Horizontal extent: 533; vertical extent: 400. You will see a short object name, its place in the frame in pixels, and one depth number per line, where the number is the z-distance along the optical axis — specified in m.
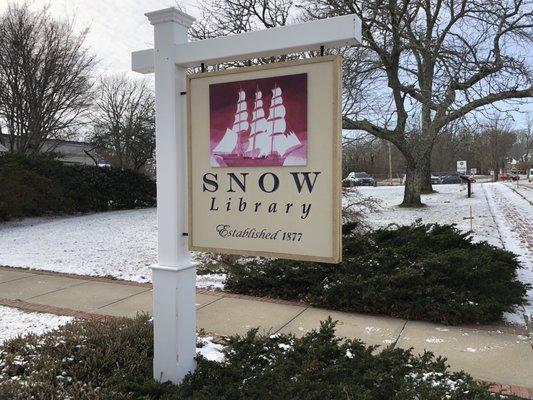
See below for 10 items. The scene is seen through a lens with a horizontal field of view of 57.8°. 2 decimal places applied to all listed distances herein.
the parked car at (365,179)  50.09
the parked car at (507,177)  71.12
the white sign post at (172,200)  3.33
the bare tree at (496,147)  65.94
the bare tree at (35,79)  18.16
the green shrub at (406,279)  5.08
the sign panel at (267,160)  2.95
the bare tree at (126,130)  29.41
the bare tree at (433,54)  14.48
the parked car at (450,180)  56.97
